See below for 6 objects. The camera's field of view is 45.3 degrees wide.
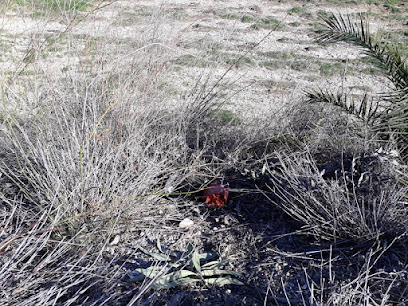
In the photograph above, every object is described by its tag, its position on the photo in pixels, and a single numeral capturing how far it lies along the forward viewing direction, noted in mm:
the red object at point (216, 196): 3188
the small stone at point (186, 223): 3041
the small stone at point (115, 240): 2867
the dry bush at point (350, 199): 2633
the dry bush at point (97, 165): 2383
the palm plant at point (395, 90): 3170
